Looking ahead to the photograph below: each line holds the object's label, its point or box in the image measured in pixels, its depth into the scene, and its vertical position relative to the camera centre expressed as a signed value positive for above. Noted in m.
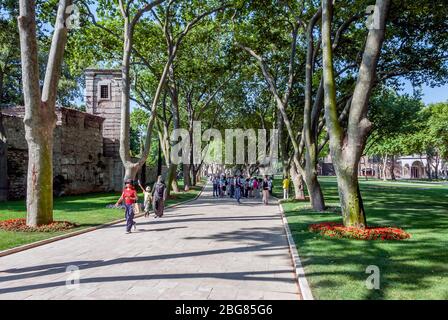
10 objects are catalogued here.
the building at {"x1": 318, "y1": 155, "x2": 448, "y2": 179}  87.72 -0.12
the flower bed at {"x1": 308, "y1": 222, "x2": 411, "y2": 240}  9.51 -1.76
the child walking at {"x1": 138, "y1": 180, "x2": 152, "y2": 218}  15.20 -1.32
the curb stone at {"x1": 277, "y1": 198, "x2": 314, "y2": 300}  5.33 -1.85
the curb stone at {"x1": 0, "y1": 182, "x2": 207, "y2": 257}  8.56 -1.93
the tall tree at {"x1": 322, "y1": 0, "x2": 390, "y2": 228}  9.76 +1.05
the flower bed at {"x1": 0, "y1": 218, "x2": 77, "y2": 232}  11.12 -1.77
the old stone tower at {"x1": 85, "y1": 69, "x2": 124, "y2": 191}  33.22 +6.05
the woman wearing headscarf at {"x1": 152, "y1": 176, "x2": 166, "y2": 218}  14.80 -1.21
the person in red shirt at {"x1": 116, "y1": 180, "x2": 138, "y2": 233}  11.32 -1.10
